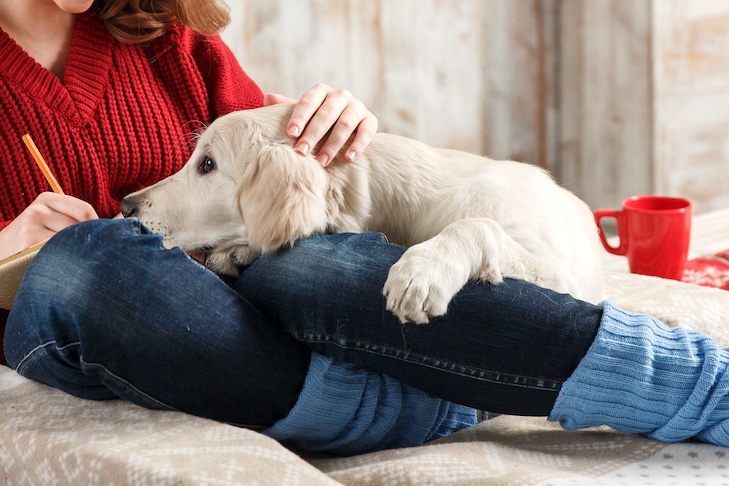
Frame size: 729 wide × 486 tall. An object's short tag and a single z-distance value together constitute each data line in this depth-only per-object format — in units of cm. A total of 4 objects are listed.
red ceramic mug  201
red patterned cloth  211
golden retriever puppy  164
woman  155
